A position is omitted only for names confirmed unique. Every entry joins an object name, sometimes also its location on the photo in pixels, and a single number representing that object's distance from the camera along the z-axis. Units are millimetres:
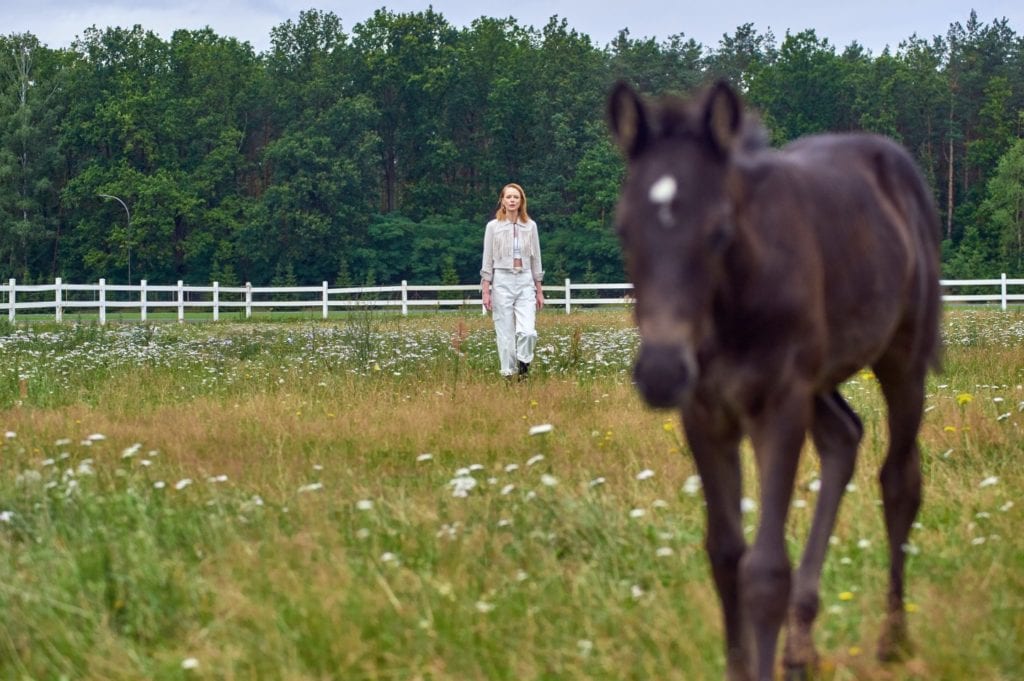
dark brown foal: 5867
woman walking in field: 24031
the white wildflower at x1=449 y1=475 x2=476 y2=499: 10711
